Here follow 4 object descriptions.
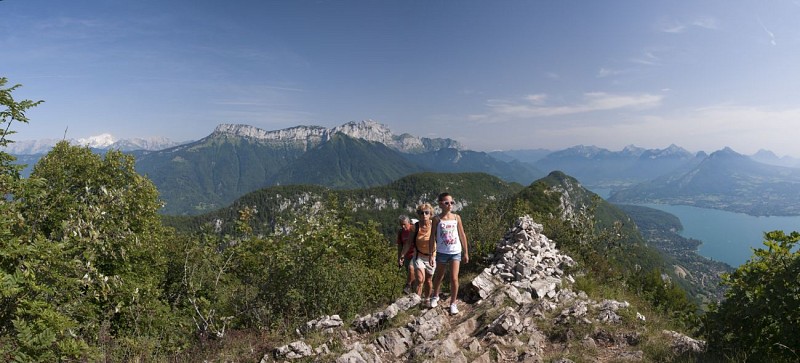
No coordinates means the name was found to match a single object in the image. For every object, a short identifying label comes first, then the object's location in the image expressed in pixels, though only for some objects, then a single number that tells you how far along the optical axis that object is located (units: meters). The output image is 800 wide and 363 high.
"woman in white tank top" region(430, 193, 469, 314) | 9.13
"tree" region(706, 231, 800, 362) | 5.41
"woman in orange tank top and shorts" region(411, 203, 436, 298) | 9.81
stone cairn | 11.03
